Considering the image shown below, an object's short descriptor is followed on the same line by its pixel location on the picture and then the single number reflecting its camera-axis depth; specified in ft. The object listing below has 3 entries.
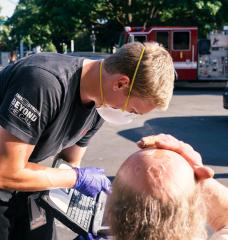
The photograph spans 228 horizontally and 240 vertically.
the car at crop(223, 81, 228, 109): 37.27
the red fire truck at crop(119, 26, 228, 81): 62.28
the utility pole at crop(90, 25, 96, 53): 93.97
